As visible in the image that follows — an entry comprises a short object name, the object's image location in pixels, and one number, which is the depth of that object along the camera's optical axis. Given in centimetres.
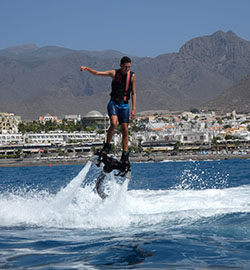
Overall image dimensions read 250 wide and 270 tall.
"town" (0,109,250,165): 13148
